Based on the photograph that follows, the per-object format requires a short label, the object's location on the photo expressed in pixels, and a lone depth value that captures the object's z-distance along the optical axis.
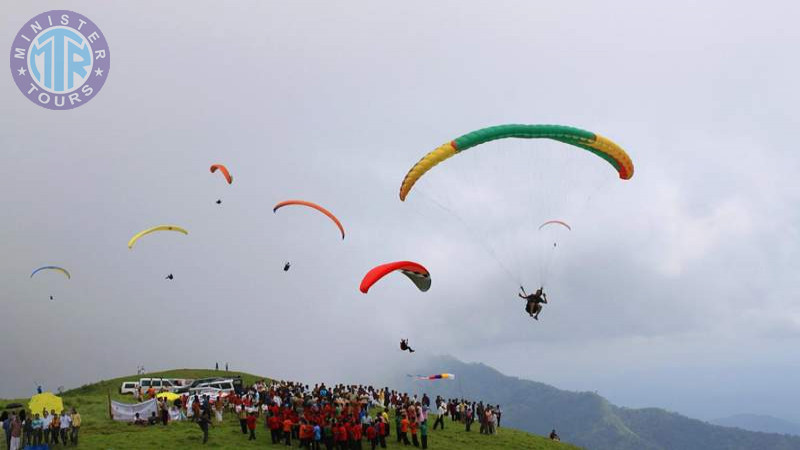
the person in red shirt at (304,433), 26.48
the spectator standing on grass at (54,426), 25.48
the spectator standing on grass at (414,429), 29.00
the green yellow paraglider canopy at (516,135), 28.45
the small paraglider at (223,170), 45.45
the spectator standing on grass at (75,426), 25.89
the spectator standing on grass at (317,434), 26.23
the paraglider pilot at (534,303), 30.81
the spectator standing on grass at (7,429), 25.48
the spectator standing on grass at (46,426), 25.33
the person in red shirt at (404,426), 28.77
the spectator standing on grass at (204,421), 27.08
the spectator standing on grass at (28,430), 25.19
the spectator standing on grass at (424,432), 28.84
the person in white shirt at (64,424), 25.70
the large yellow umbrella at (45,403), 27.51
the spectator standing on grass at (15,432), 25.19
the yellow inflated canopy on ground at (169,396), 33.41
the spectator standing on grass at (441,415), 35.69
